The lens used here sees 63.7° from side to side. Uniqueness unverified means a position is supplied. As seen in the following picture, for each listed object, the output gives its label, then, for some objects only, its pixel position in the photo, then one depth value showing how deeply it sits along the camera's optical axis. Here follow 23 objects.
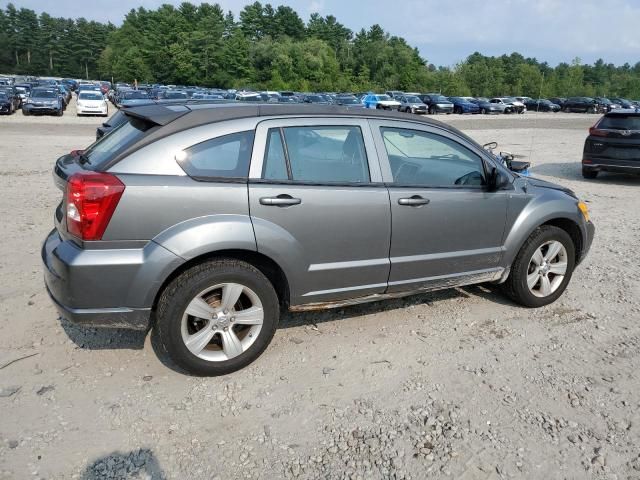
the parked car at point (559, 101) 63.06
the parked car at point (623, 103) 59.39
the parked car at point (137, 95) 32.38
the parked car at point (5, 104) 28.73
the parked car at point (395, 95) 46.41
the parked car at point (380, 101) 38.62
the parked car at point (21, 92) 37.23
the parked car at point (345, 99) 38.67
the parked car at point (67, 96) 45.42
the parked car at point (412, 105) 41.97
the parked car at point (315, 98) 40.31
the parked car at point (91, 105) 30.33
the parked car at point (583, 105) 59.47
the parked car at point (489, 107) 49.28
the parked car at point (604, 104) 58.78
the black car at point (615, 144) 10.52
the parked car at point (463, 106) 47.94
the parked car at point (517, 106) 52.56
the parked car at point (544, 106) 60.17
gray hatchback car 3.06
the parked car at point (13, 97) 30.36
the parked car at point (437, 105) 46.19
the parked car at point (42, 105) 29.39
